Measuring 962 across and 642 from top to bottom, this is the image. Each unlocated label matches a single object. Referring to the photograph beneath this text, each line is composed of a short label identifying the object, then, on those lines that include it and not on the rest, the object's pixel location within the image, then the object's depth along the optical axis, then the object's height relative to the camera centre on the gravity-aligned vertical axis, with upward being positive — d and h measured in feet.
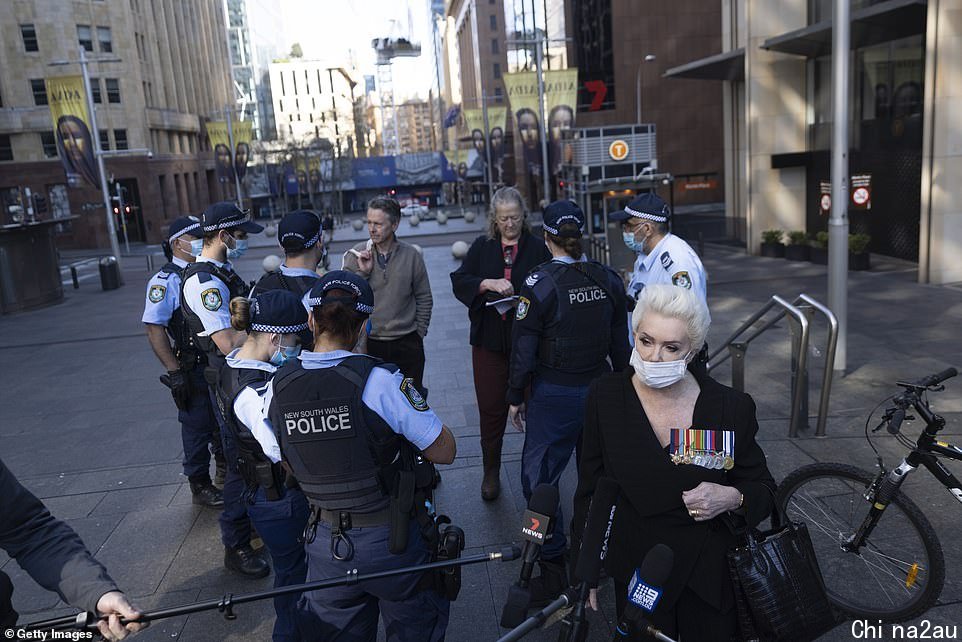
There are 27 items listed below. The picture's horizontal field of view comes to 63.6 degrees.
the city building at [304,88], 488.85 +61.69
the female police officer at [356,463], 9.56 -3.53
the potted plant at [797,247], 59.88 -7.40
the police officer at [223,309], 15.57 -2.41
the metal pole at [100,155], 84.12 +5.46
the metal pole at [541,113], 88.25 +6.55
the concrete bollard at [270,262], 69.71 -6.56
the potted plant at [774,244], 63.24 -7.47
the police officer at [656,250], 17.65 -2.11
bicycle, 12.55 -6.30
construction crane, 287.28 +48.90
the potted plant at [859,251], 52.11 -7.06
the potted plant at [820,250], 57.16 -7.45
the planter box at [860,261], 52.29 -7.72
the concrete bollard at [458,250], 74.86 -7.09
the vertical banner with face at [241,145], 145.28 +8.53
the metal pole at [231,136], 143.74 +10.33
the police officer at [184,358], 18.62 -3.86
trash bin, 69.15 -6.37
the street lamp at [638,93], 157.99 +13.90
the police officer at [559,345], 14.32 -3.26
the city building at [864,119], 45.50 +1.94
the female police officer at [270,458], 11.73 -4.01
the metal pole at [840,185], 27.35 -1.38
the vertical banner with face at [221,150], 141.90 +7.76
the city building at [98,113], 151.84 +17.98
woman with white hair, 8.91 -3.47
